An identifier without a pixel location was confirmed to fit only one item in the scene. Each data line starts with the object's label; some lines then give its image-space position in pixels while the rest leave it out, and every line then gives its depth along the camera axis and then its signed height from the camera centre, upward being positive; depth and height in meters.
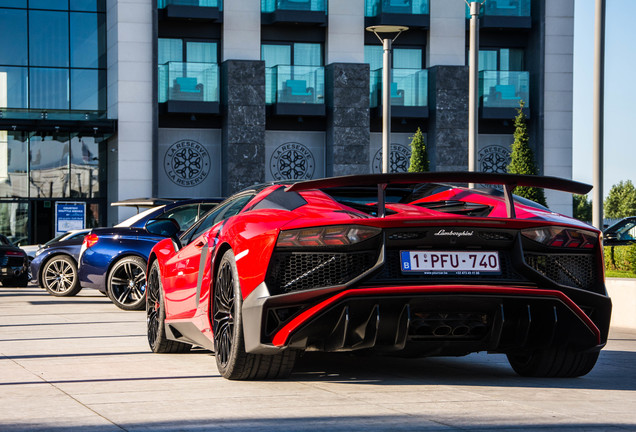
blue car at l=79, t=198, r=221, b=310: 14.81 -1.69
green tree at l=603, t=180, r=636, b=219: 135.38 -8.33
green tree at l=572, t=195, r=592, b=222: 141.12 -9.92
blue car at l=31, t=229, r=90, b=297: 19.00 -2.43
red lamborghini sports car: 5.92 -0.82
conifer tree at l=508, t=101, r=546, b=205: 28.60 -0.44
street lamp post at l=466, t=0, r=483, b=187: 19.56 +1.10
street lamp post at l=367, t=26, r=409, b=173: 24.55 +0.88
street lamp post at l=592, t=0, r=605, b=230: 14.73 +0.70
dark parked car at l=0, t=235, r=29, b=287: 24.42 -3.09
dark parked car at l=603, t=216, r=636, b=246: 27.70 -2.60
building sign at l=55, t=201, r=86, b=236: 37.00 -2.89
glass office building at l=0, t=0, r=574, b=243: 37.34 +1.66
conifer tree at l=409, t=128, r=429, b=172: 34.22 -0.54
